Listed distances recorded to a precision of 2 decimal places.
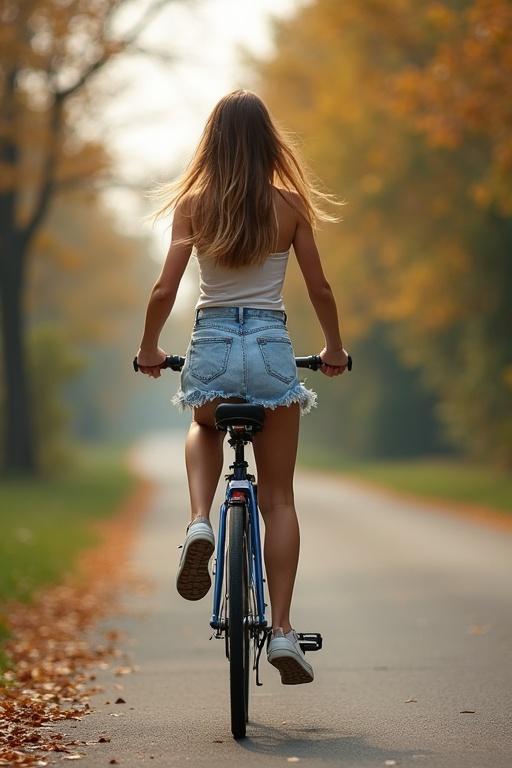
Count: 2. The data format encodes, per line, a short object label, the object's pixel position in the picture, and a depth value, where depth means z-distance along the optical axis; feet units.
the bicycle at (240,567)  31.48
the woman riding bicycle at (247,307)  33.22
